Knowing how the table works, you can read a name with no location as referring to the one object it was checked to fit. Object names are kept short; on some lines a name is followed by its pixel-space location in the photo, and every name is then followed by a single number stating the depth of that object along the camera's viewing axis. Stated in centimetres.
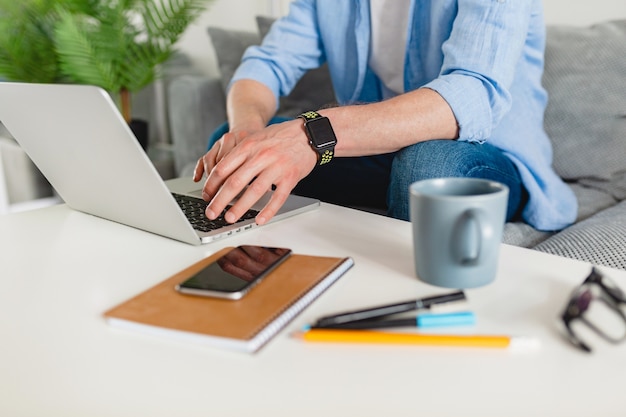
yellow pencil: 44
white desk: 38
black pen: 46
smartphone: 50
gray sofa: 127
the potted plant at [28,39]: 200
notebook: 44
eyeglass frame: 44
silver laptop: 60
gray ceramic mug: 50
